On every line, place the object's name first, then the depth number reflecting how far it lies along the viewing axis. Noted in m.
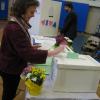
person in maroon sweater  1.77
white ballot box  1.99
